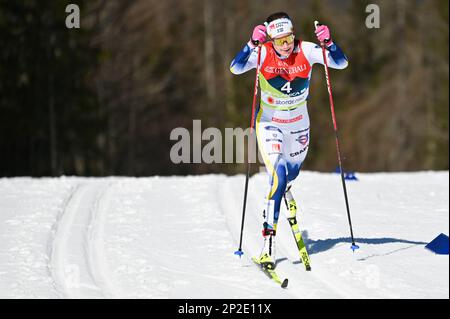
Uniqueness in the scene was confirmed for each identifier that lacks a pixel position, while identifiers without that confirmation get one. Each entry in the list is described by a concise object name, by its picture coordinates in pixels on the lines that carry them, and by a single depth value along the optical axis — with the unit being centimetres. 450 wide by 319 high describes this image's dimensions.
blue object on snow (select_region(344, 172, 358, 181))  2732
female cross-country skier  1439
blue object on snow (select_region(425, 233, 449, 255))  1470
